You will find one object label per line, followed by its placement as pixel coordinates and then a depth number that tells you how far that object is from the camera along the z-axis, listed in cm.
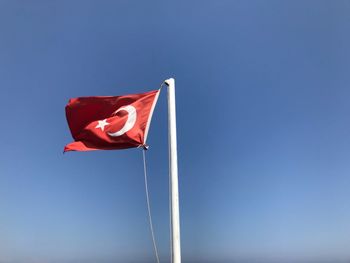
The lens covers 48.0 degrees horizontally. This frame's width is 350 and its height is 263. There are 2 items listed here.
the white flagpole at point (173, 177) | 722
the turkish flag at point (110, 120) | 823
